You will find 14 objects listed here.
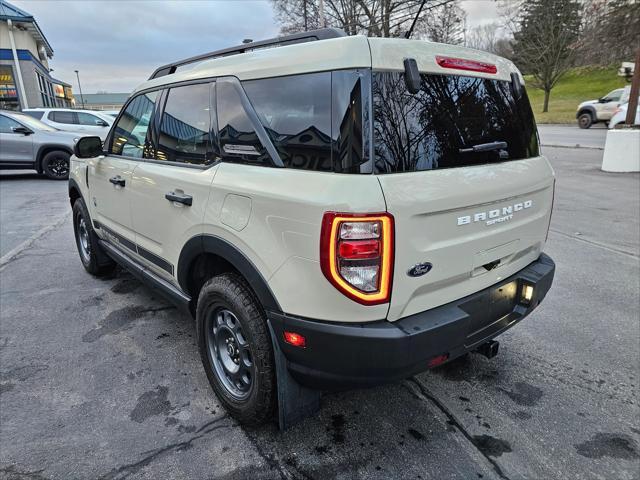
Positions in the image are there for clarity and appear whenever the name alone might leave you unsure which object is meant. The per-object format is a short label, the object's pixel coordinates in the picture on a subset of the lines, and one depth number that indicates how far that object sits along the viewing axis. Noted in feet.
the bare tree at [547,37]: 122.52
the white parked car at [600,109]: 78.60
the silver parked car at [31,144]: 36.91
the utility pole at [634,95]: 36.01
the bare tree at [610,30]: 62.64
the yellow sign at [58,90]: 133.79
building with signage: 83.10
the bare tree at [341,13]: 89.82
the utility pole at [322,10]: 71.65
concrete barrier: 35.42
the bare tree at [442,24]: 88.72
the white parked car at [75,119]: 42.01
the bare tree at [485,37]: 194.02
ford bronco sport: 5.88
